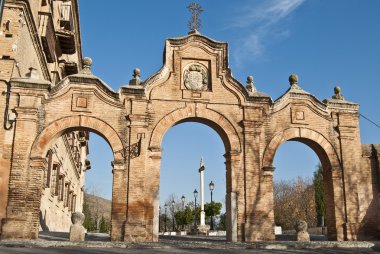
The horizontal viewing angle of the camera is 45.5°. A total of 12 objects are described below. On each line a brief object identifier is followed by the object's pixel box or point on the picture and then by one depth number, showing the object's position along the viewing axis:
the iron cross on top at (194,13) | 18.28
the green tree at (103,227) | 56.00
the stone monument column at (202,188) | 31.89
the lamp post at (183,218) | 49.39
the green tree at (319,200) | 41.34
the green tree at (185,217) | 49.00
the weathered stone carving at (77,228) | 14.74
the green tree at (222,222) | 56.36
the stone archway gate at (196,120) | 15.38
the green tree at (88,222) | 49.62
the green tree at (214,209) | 44.94
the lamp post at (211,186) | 31.38
